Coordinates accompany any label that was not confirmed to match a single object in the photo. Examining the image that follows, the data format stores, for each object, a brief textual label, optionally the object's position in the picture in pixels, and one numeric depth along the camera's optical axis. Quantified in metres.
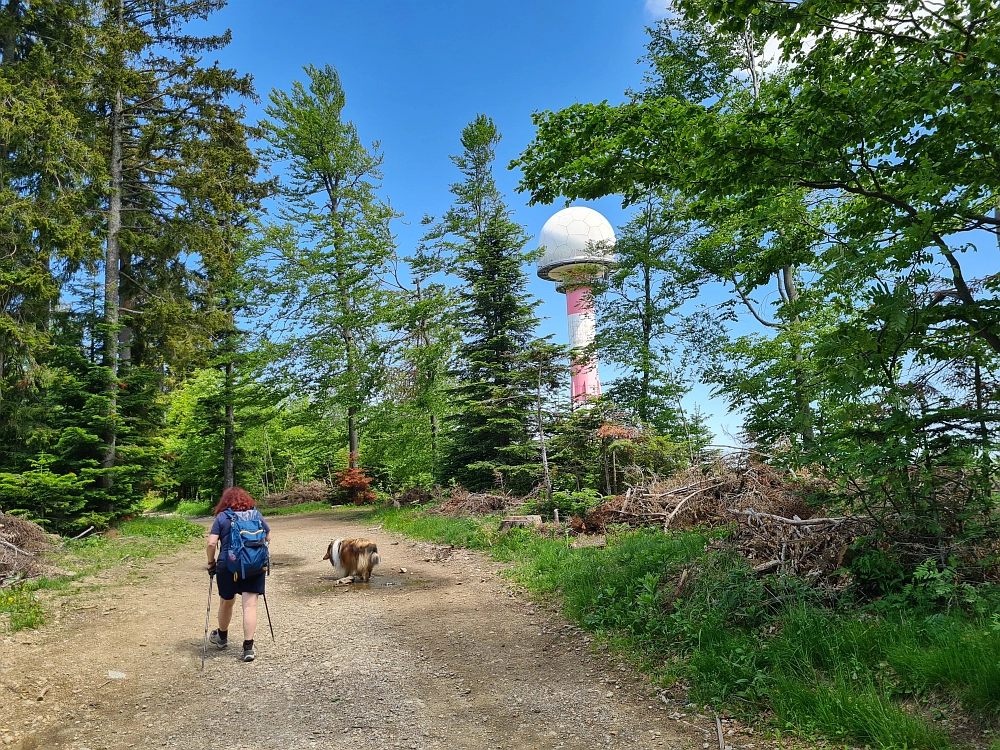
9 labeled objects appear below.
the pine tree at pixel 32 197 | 11.77
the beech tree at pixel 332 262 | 21.23
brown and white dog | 8.77
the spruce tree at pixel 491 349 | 16.94
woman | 5.38
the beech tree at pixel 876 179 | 4.09
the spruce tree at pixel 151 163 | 15.78
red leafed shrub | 22.41
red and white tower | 27.83
